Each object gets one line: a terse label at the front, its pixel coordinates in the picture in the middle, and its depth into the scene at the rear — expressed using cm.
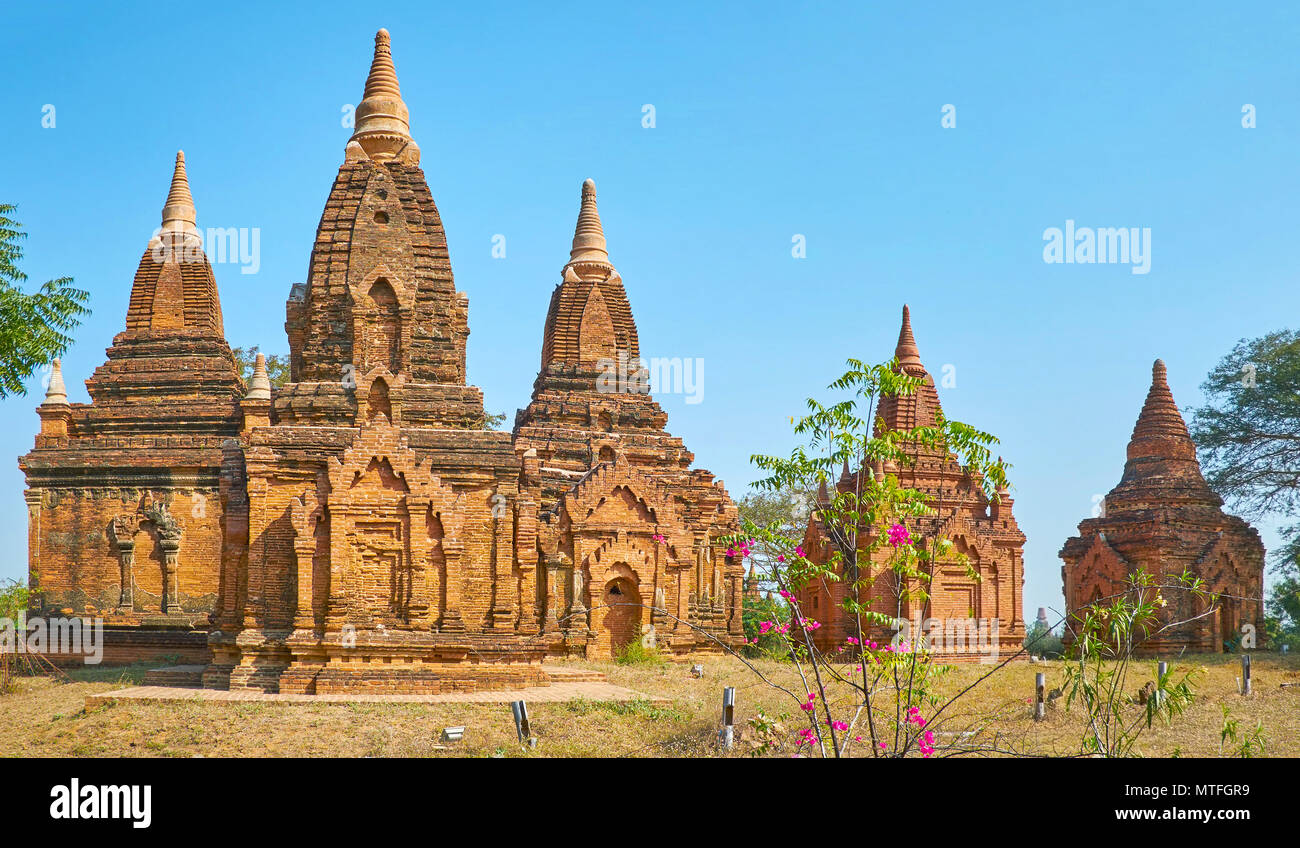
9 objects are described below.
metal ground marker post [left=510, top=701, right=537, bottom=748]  1527
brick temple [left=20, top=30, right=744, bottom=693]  1989
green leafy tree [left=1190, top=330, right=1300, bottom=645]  3612
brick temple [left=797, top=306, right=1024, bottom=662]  3172
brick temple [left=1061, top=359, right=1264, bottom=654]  3294
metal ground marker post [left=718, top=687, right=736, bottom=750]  1492
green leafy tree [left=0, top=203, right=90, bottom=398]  1645
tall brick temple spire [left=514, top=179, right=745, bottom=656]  3061
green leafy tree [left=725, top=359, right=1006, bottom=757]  1093
